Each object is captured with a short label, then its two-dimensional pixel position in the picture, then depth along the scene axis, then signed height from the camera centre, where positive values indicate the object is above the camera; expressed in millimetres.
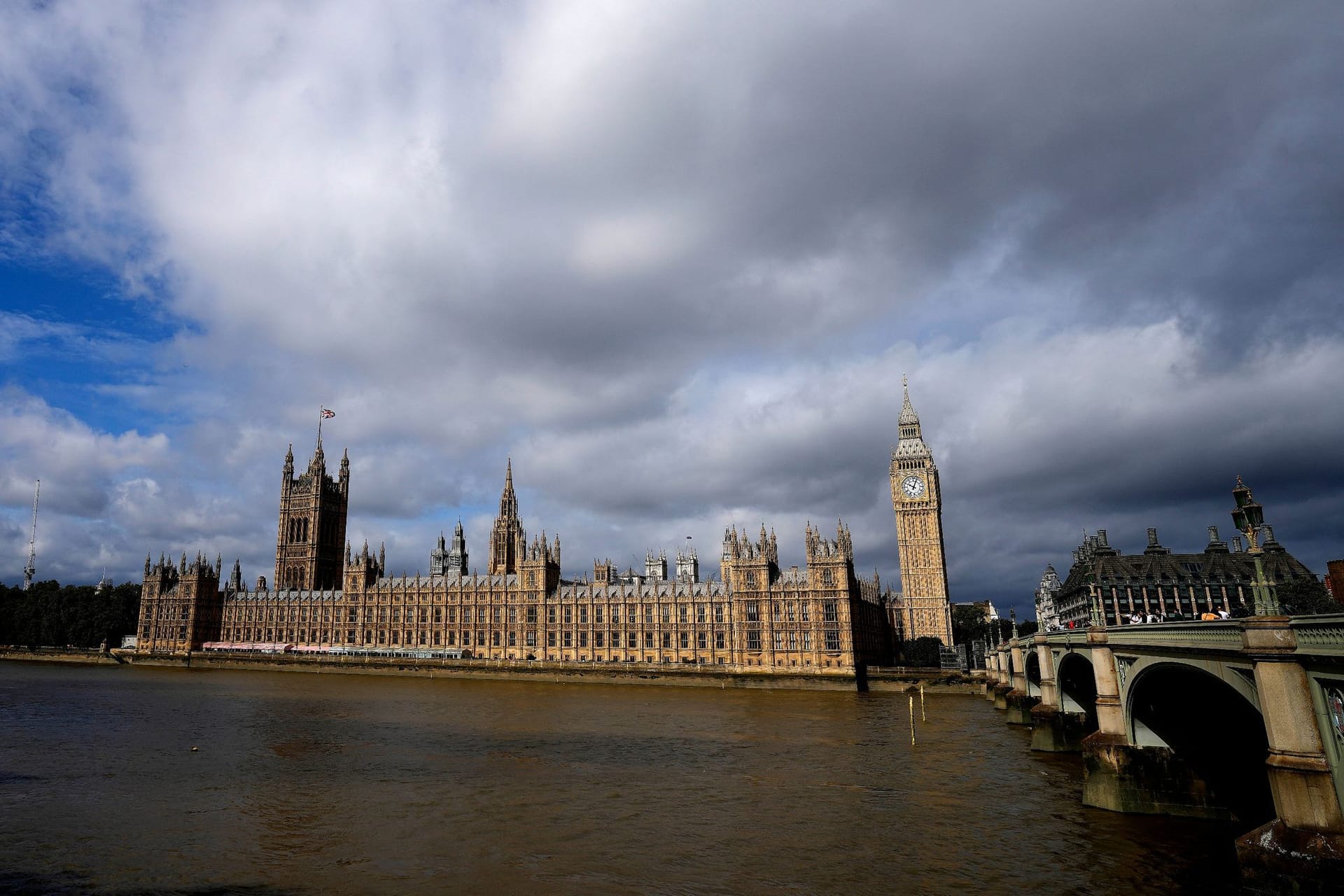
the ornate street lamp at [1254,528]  20906 +2178
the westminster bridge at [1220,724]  19109 -4758
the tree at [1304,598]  97062 +863
